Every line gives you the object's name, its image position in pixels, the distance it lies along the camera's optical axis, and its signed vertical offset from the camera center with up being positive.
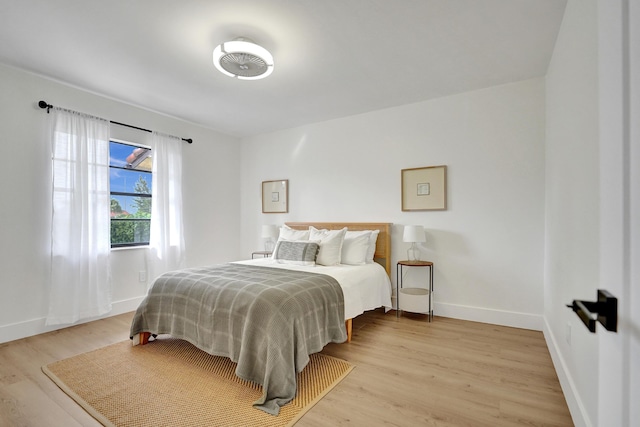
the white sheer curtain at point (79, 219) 3.22 -0.07
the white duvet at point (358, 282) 2.96 -0.75
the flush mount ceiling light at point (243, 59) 2.39 +1.28
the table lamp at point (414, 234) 3.52 -0.25
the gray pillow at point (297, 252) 3.57 -0.48
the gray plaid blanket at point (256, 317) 2.01 -0.81
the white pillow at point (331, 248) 3.62 -0.43
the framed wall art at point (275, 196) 5.02 +0.29
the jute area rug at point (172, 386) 1.79 -1.21
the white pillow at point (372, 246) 3.87 -0.43
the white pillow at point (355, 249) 3.73 -0.45
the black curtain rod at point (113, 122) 3.14 +1.12
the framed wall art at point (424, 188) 3.67 +0.31
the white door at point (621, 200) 0.57 +0.03
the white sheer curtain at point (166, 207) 4.10 +0.08
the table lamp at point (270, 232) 4.86 -0.31
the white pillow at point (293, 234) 4.15 -0.30
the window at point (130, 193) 3.91 +0.27
